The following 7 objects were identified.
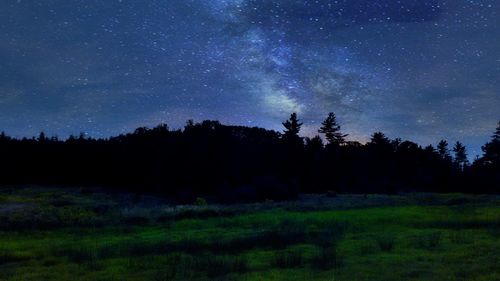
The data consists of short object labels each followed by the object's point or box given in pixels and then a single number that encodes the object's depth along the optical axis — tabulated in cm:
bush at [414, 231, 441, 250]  2189
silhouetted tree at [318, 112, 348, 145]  10975
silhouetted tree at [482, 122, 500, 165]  11162
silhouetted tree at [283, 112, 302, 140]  10014
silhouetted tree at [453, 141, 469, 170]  15118
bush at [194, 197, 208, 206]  6045
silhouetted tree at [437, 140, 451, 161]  14465
